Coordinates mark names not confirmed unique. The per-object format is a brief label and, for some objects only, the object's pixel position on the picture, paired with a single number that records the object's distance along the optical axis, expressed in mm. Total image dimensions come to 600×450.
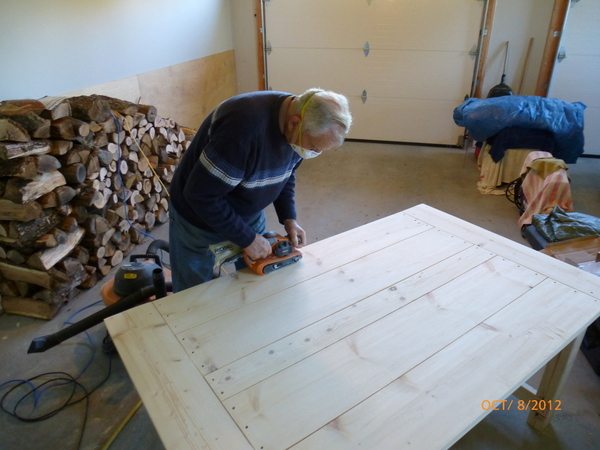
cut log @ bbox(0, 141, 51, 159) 1823
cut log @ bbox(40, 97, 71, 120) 2043
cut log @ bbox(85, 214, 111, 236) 2350
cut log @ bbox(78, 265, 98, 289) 2418
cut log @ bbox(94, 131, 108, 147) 2311
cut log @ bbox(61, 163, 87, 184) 2168
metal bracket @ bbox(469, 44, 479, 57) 4578
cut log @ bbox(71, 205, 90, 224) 2285
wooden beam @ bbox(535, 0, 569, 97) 4211
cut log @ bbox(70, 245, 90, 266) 2324
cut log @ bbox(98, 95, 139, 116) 2600
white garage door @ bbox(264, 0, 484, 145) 4582
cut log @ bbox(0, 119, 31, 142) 1846
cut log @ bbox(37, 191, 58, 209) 2064
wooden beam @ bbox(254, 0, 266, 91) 4871
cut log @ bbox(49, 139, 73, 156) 2074
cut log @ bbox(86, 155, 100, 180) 2270
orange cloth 2871
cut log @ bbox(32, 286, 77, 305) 2184
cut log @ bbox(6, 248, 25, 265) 2109
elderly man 1219
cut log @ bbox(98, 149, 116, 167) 2355
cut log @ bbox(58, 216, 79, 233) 2209
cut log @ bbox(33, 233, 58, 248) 2090
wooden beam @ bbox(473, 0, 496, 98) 4379
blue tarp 3604
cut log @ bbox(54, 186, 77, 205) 2119
